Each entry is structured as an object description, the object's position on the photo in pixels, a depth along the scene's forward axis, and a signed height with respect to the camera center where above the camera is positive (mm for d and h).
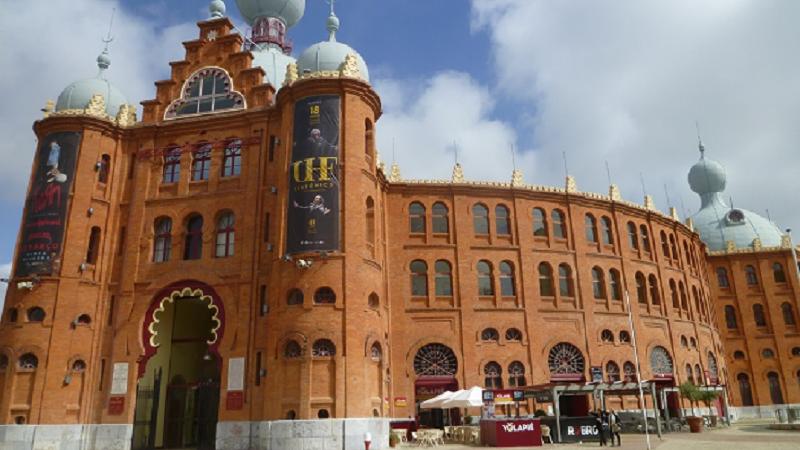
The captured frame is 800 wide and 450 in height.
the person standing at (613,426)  26219 -545
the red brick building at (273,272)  30438 +8261
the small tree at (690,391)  37875 +1153
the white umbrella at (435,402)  30922 +801
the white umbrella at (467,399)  29328 +845
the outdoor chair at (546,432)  28969 -785
